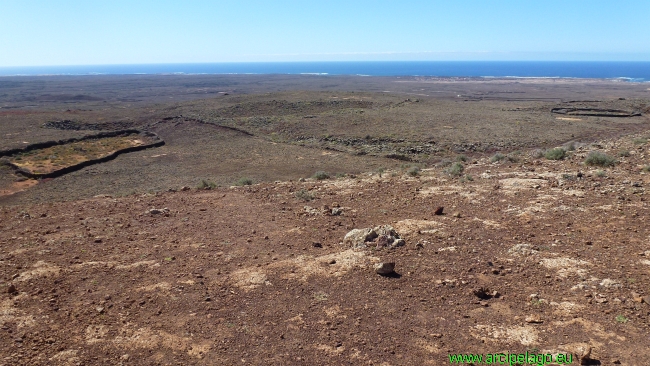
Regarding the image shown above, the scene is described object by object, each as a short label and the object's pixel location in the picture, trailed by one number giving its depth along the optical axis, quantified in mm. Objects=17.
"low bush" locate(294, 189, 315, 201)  13531
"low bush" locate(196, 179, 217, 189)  16656
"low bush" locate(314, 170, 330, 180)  19000
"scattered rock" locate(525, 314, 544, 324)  6125
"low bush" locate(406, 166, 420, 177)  16344
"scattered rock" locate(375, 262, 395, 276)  7750
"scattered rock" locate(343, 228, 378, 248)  9031
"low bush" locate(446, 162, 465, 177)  15742
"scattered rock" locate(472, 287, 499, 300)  6906
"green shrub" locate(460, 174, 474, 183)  14483
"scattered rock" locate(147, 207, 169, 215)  12113
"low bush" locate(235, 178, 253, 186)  18488
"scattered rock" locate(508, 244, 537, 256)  8250
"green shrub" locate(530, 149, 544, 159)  18888
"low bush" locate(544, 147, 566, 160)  17453
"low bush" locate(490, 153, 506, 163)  19294
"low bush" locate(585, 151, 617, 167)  14766
